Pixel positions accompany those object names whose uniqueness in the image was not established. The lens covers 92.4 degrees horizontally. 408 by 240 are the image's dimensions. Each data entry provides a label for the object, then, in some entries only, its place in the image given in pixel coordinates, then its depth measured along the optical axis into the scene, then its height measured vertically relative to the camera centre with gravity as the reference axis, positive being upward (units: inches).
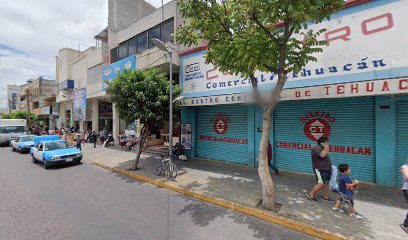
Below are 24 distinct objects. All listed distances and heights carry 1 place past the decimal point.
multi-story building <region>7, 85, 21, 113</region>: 2066.4 +298.0
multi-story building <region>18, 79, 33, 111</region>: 1544.7 +182.4
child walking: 170.2 -60.4
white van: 754.2 -36.7
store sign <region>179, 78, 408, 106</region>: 195.9 +32.5
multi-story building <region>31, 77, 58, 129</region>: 1267.2 +138.1
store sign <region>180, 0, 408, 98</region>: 214.2 +83.6
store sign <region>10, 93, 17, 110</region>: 2070.6 +191.7
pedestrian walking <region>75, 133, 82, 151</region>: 514.0 -61.3
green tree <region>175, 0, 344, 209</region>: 170.1 +84.3
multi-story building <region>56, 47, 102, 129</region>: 798.1 +189.1
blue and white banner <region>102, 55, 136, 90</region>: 546.6 +162.4
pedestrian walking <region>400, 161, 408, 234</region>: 147.1 -51.8
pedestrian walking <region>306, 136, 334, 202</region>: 196.9 -46.4
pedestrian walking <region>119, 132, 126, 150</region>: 585.0 -64.2
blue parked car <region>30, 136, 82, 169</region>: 374.1 -67.1
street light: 296.4 +24.7
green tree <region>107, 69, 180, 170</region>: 320.5 +40.1
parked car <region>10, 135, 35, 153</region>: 577.3 -71.0
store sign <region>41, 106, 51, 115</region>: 1215.5 +61.7
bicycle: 289.7 -76.7
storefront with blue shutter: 217.6 +24.9
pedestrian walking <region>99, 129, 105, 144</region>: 720.1 -60.4
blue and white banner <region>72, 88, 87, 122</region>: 825.8 +66.2
